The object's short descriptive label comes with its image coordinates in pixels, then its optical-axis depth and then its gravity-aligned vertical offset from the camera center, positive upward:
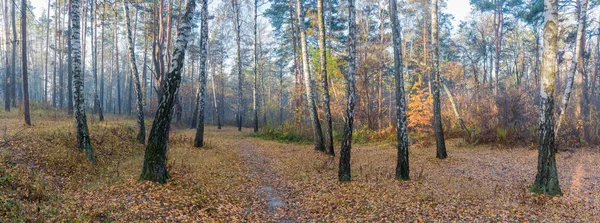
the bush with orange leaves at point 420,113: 19.58 -0.15
